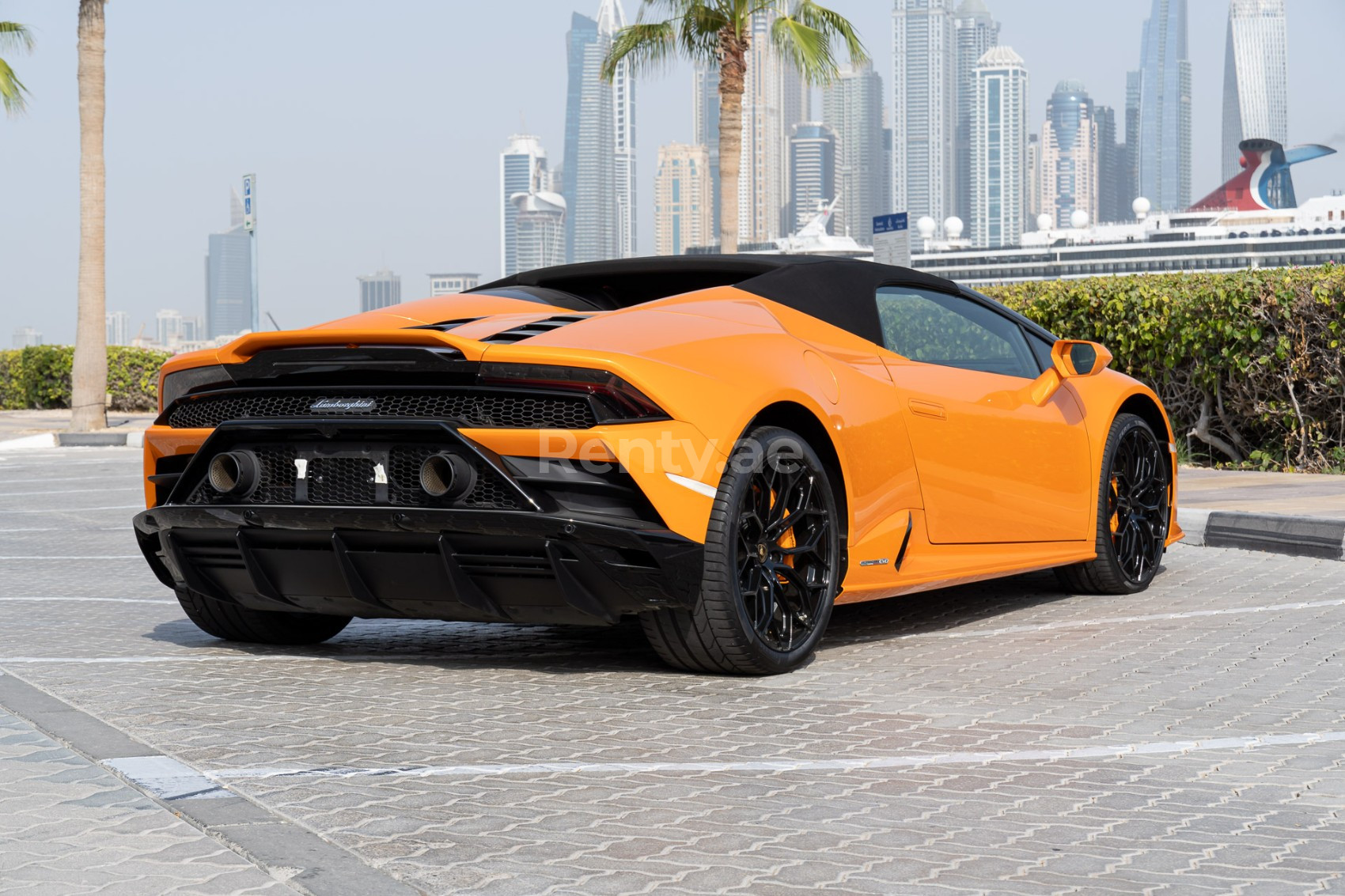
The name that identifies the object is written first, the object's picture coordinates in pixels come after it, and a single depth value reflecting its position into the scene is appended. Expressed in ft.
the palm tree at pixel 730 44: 69.15
